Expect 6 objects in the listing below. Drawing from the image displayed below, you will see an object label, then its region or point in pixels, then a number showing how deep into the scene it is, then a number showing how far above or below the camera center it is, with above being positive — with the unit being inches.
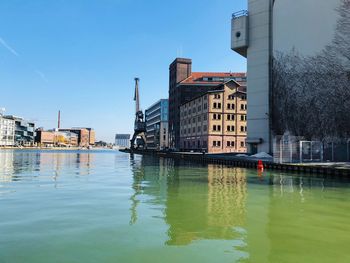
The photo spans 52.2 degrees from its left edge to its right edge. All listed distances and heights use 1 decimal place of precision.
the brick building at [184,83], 6141.7 +1204.0
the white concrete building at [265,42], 2762.8 +953.2
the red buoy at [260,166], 2037.6 -76.5
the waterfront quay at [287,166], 1643.7 -71.4
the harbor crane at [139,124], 6843.5 +519.9
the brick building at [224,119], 4495.6 +418.8
